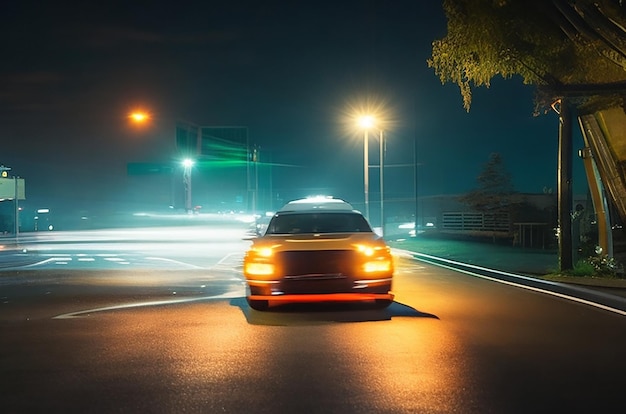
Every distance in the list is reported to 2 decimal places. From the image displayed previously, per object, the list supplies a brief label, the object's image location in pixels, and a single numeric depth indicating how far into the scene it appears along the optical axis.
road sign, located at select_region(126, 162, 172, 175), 62.51
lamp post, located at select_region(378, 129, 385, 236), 40.44
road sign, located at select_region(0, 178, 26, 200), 54.50
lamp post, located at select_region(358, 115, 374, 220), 39.34
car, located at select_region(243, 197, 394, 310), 11.91
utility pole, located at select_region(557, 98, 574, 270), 18.75
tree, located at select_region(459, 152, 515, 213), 44.81
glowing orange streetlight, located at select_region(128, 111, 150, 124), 26.97
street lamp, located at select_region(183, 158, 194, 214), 45.67
